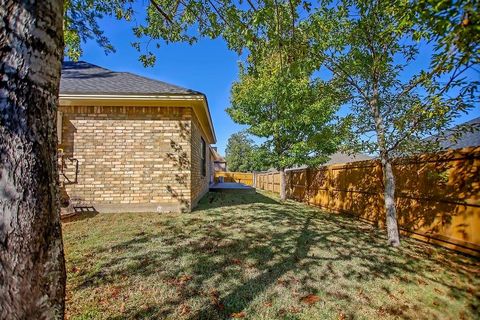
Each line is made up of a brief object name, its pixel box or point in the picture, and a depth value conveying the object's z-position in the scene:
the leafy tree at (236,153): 50.86
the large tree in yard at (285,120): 12.42
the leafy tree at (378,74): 4.90
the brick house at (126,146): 7.07
